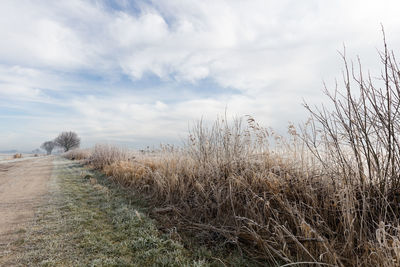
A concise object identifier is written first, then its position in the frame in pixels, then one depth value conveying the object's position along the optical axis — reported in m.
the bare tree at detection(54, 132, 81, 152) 67.38
